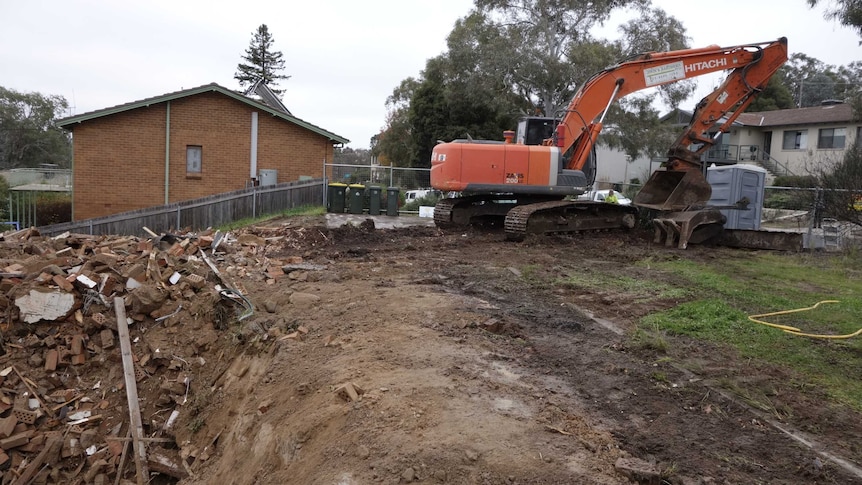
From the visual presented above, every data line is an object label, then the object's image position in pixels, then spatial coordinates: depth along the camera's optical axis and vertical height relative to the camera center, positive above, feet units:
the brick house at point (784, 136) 130.62 +14.81
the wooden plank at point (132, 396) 20.45 -7.85
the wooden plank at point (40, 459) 21.35 -9.67
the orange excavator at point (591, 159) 42.32 +2.26
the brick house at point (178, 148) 73.31 +3.56
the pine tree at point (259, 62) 215.92 +40.31
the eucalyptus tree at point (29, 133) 178.50 +10.91
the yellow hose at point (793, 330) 20.57 -4.10
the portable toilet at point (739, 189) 48.60 +0.95
